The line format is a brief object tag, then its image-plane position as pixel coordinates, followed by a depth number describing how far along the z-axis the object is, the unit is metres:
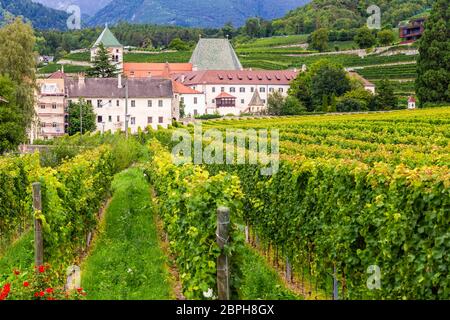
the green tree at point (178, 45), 183.12
